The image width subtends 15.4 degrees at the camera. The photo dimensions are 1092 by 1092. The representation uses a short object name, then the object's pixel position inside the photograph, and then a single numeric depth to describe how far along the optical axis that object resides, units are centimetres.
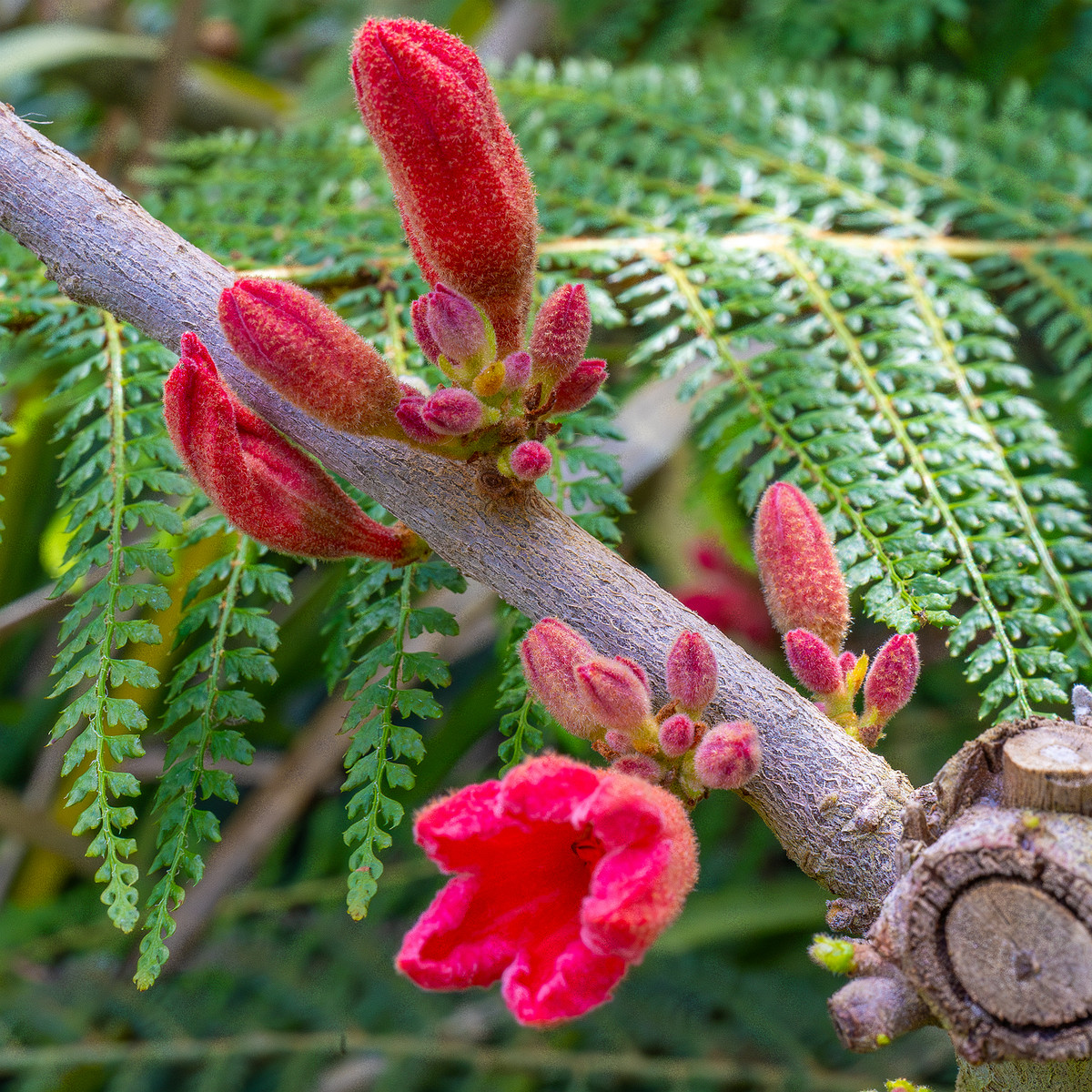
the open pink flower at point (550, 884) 60
